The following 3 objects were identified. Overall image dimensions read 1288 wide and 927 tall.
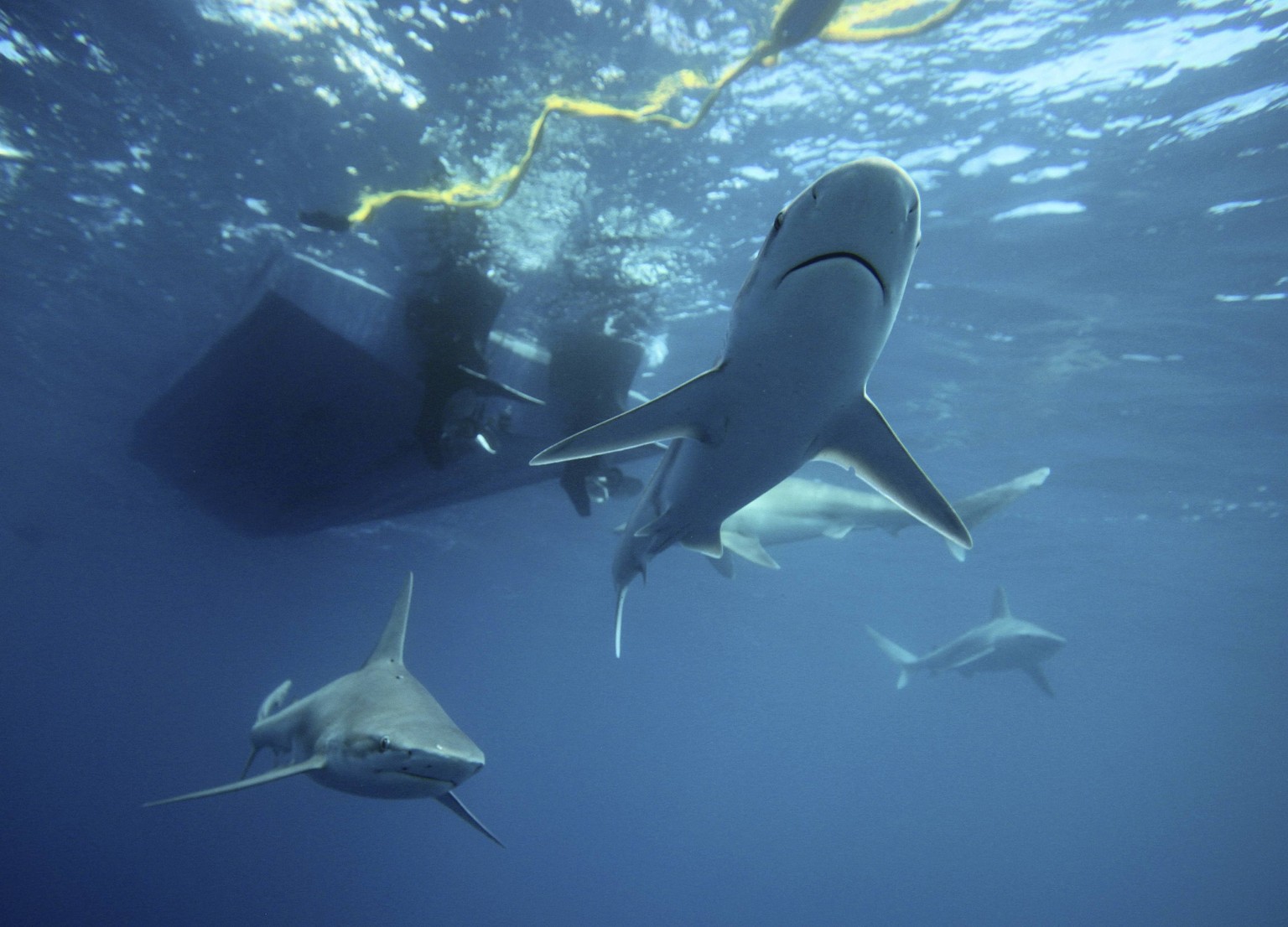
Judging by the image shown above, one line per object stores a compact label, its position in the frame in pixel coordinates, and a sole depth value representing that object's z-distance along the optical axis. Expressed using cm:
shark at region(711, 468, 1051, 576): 757
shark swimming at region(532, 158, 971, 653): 235
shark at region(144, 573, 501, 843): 435
